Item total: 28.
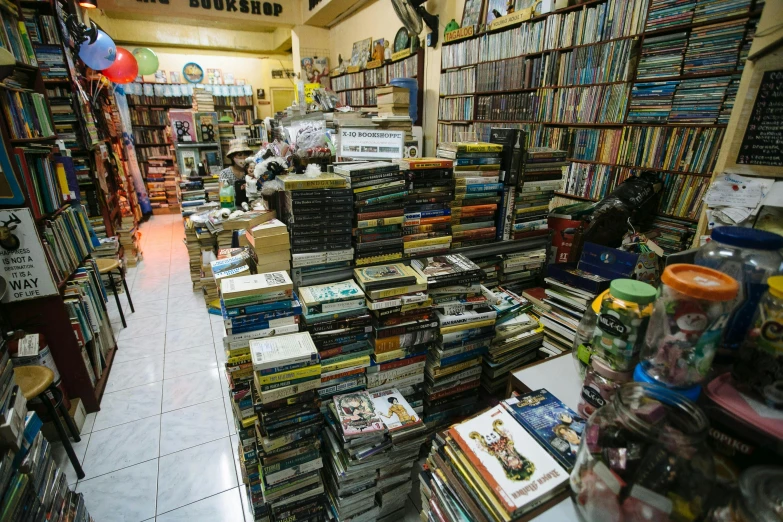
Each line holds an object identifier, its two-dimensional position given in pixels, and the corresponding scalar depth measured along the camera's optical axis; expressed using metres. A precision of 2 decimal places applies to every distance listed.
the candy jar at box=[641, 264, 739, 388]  0.79
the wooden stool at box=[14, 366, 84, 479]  1.81
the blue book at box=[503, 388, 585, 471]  1.02
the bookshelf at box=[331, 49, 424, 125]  4.89
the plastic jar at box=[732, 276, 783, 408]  0.77
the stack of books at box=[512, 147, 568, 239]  2.17
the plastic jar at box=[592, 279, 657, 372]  0.98
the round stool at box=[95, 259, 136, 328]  3.24
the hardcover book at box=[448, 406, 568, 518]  0.91
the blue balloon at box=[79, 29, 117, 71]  4.29
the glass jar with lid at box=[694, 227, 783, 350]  0.91
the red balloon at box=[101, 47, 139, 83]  5.40
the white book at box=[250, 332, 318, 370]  1.41
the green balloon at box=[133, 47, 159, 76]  6.65
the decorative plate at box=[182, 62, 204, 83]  8.16
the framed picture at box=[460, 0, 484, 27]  3.83
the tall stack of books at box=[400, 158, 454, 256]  1.92
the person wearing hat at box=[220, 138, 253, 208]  4.16
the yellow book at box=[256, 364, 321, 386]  1.41
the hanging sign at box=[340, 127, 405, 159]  2.03
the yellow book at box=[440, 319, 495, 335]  1.83
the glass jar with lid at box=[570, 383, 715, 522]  0.70
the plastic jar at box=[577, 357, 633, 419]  1.02
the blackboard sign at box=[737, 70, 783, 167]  1.36
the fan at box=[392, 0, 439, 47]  4.41
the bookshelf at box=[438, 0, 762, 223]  2.26
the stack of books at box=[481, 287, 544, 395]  2.04
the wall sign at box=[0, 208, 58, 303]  1.96
